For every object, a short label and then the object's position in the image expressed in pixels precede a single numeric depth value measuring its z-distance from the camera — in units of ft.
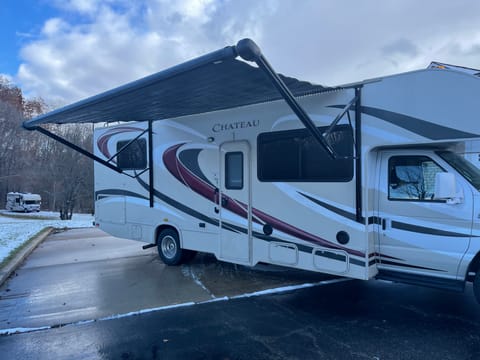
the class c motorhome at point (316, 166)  13.83
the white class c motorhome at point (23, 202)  123.03
